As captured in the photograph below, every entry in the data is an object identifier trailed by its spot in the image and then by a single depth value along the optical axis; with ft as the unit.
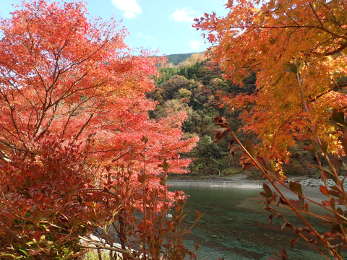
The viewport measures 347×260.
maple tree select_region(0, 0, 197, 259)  8.81
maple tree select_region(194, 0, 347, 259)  11.62
